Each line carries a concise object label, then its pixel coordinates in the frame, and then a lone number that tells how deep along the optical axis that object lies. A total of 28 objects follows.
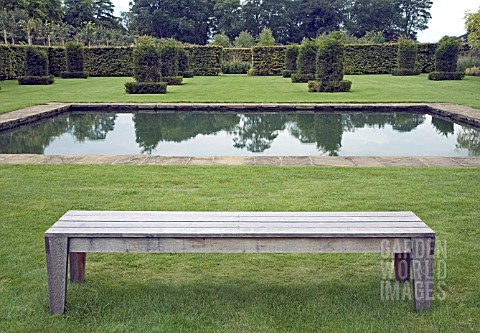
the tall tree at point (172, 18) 60.06
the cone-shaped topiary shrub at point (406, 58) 27.42
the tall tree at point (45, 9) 45.53
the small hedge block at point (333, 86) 18.36
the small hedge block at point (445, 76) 24.28
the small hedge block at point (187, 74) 27.78
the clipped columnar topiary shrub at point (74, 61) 28.09
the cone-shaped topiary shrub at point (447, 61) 24.42
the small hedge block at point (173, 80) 21.98
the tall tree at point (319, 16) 58.25
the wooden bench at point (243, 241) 2.83
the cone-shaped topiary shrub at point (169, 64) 22.08
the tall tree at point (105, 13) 62.58
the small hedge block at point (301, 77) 23.52
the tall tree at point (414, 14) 62.59
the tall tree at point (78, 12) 56.72
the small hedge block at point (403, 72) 27.95
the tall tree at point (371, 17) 58.16
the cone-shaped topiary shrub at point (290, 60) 27.62
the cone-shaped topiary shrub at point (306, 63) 23.28
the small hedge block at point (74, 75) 28.48
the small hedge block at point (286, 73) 27.94
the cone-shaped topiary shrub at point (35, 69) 23.66
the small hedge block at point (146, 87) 18.30
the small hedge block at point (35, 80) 23.56
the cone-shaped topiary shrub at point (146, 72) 18.33
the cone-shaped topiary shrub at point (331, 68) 18.36
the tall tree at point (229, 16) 60.06
